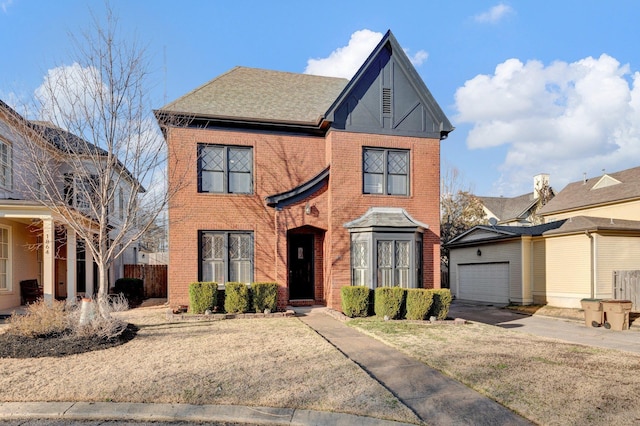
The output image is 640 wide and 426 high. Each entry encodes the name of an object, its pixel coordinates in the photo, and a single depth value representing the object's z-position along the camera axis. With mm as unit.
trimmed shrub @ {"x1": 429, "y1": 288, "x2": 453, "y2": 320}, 11750
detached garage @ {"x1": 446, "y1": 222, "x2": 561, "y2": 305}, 18094
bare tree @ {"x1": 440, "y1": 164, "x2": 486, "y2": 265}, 28844
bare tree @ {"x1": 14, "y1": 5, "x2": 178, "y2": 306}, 9102
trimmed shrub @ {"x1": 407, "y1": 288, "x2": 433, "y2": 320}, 11531
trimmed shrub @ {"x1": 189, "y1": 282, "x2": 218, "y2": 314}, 11789
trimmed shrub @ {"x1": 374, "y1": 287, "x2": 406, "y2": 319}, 11664
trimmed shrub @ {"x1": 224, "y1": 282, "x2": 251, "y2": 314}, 11859
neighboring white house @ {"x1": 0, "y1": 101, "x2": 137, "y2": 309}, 10352
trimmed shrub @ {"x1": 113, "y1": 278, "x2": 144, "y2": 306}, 15898
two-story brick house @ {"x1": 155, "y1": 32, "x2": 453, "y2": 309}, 12852
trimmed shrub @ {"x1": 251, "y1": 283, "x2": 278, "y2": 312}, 12125
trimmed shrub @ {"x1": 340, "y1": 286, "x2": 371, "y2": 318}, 11867
